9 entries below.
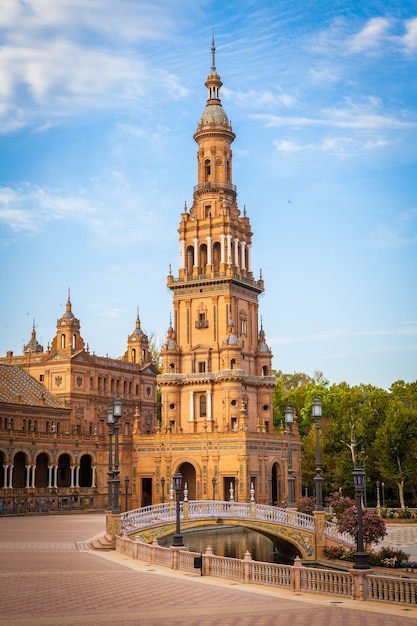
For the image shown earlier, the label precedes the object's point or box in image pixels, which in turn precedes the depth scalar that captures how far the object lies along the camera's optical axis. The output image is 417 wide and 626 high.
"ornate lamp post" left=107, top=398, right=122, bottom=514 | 40.91
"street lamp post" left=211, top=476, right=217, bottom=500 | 76.06
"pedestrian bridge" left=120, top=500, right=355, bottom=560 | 45.09
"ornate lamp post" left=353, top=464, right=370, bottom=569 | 25.16
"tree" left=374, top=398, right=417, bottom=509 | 80.56
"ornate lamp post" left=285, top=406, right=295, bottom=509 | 46.17
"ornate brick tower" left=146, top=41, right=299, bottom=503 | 77.88
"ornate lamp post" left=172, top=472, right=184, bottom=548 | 34.69
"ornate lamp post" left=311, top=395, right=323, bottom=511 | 41.78
